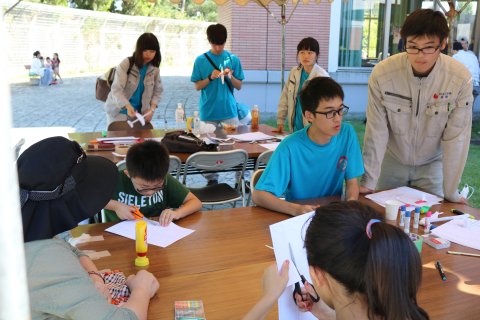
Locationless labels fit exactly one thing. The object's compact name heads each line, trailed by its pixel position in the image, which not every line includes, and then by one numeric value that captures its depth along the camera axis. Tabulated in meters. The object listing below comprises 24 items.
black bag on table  3.80
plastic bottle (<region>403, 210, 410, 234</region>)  2.18
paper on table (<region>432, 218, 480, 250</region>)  2.09
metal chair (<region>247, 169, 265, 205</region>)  2.68
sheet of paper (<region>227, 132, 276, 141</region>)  4.31
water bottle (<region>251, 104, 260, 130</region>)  4.81
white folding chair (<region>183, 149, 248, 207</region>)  3.59
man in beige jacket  2.47
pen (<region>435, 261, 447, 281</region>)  1.75
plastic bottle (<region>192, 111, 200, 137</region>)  4.40
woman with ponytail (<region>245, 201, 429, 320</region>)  1.08
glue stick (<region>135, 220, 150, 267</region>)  1.81
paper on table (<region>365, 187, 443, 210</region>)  2.52
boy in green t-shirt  2.29
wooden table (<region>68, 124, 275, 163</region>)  3.74
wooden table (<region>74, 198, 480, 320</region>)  1.56
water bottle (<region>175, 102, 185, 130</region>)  4.66
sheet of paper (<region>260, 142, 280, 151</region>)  4.03
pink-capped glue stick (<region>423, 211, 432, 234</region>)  2.18
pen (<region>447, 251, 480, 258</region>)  1.96
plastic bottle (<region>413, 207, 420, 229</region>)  2.21
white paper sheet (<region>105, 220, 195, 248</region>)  2.06
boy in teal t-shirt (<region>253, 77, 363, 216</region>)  2.40
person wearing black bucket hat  1.16
